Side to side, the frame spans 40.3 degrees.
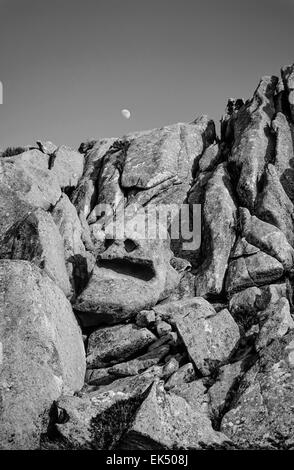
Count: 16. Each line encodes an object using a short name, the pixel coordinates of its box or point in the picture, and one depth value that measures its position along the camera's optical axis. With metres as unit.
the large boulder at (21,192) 28.00
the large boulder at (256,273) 27.81
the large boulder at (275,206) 31.12
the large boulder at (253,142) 34.19
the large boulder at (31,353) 15.77
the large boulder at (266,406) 14.25
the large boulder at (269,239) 28.55
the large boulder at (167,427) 13.86
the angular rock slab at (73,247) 26.91
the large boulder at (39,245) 24.47
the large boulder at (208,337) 19.68
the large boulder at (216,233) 29.16
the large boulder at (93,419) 14.58
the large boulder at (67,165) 44.16
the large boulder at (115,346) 22.53
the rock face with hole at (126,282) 24.44
